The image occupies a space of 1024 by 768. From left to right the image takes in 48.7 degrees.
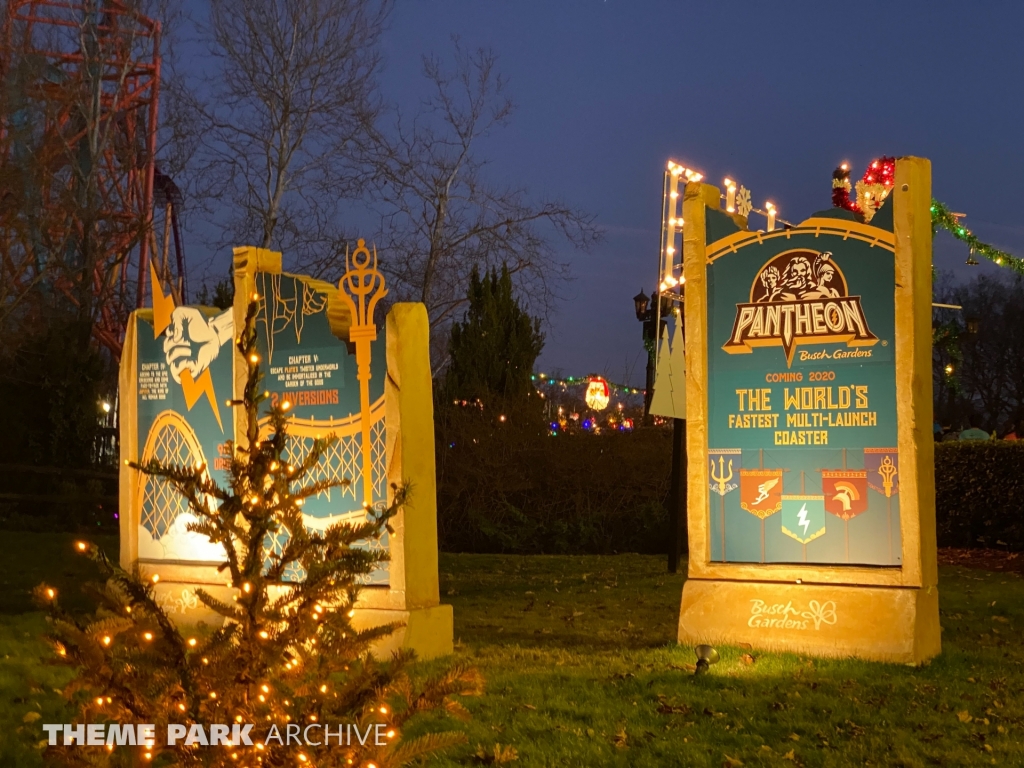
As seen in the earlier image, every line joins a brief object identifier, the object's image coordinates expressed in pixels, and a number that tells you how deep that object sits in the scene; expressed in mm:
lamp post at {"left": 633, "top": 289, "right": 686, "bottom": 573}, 13383
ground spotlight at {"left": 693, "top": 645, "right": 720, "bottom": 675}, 7602
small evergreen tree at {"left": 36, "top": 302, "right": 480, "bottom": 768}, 3582
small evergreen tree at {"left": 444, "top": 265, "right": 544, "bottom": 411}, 22391
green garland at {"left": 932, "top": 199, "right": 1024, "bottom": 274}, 17756
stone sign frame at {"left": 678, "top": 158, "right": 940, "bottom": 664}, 7973
